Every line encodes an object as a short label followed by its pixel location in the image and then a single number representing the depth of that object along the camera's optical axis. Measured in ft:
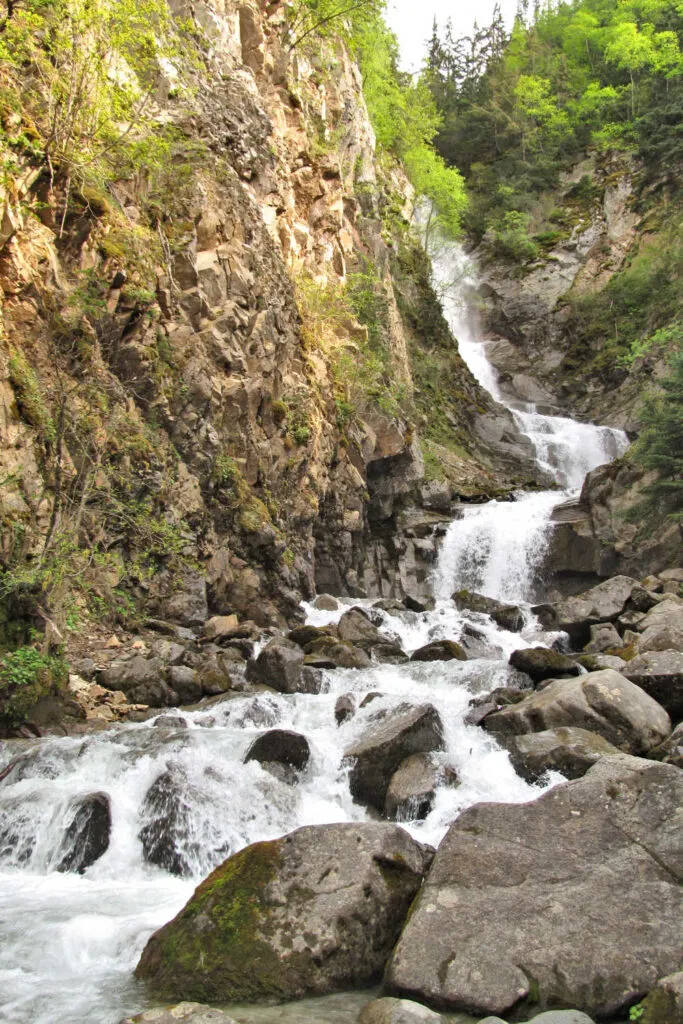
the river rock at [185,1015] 12.34
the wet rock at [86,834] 23.11
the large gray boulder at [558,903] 13.97
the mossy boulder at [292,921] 15.28
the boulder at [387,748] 27.09
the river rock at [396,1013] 12.97
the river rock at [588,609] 52.85
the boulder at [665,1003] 12.25
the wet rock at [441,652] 46.44
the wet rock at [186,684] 38.55
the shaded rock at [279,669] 40.93
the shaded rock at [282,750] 28.40
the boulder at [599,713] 28.09
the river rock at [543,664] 39.91
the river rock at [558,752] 25.75
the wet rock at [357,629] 50.85
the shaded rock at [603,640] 47.40
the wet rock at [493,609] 58.18
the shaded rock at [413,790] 25.39
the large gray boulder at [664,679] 31.81
